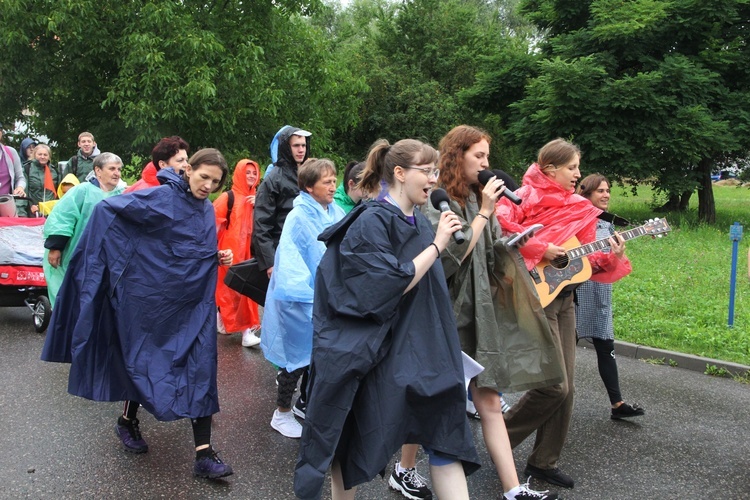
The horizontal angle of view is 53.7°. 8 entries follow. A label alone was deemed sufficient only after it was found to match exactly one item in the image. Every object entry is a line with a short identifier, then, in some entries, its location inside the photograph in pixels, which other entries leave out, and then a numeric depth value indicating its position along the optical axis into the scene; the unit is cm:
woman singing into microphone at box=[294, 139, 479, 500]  287
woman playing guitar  416
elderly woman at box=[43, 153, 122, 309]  556
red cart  796
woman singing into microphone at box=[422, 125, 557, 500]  357
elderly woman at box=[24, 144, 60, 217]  1159
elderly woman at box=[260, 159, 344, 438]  470
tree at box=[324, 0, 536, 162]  2492
